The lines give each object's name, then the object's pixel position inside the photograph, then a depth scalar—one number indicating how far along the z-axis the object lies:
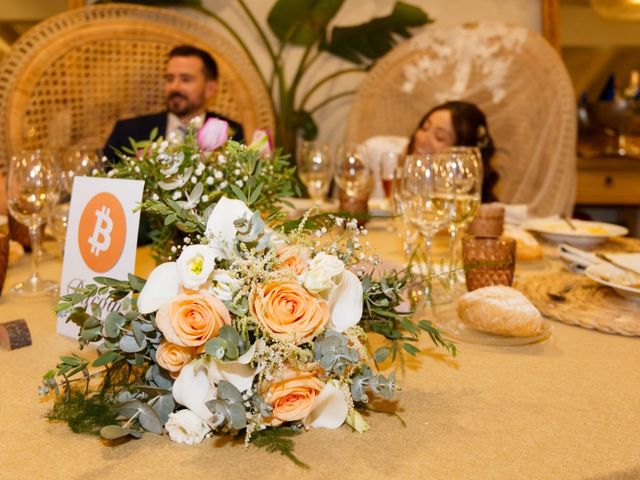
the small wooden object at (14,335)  0.96
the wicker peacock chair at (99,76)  2.78
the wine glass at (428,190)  1.25
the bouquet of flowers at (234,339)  0.66
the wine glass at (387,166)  2.04
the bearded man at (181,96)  3.07
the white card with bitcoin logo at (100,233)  0.90
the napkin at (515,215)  1.88
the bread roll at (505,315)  0.98
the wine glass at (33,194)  1.28
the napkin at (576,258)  1.37
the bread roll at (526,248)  1.49
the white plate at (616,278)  1.14
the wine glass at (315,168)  1.92
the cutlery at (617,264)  1.21
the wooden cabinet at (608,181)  3.82
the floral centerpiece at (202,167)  0.90
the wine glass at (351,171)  1.84
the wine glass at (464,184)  1.27
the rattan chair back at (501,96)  3.08
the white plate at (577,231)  1.64
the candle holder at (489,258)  1.20
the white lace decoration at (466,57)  3.25
